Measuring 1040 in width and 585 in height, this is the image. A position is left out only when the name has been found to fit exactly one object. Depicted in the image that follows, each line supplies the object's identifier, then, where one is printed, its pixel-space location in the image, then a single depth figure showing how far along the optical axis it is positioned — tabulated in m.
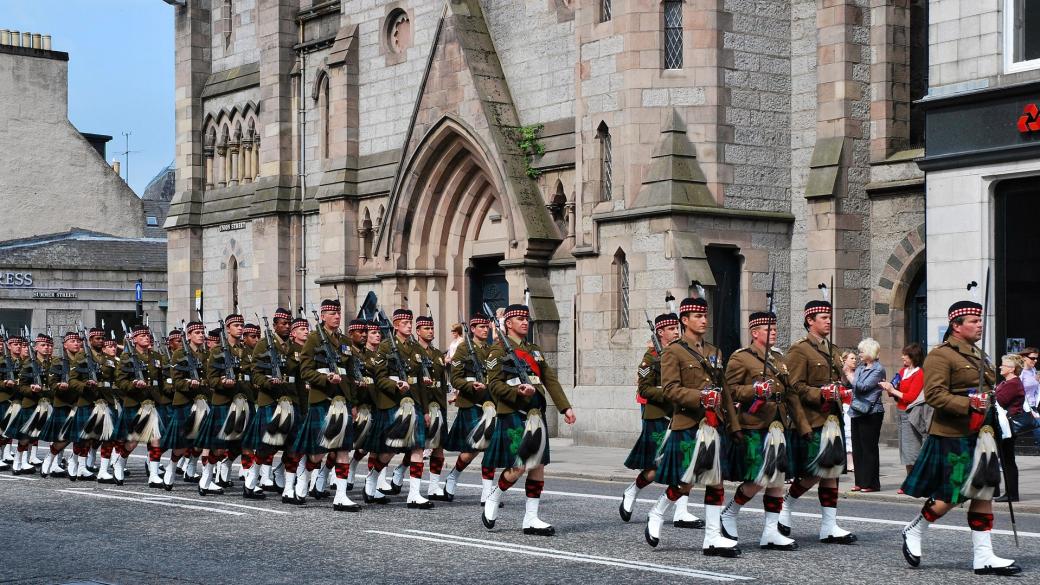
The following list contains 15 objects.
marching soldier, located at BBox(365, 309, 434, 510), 16.69
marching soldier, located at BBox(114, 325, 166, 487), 20.12
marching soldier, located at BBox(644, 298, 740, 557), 12.33
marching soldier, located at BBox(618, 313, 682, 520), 14.59
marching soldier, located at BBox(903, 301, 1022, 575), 11.20
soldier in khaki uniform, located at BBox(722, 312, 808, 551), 12.38
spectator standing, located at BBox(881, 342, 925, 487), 17.50
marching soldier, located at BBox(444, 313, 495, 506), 15.21
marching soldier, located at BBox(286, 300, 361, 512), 16.56
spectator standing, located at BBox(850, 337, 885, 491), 17.95
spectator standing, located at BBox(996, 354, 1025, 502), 16.16
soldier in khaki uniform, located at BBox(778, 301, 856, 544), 12.66
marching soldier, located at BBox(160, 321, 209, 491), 19.23
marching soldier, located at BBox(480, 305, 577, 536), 13.88
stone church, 25.00
